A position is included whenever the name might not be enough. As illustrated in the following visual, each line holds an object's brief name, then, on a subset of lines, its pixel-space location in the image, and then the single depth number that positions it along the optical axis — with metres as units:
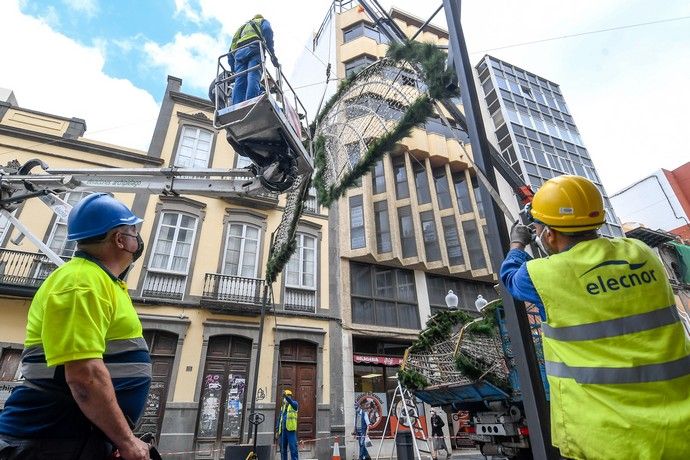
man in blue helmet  1.33
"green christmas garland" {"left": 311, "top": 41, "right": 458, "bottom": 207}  3.89
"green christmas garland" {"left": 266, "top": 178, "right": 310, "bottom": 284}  6.21
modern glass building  20.00
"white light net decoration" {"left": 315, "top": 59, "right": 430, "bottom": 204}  4.93
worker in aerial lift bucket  4.82
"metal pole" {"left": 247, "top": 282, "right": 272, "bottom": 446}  8.78
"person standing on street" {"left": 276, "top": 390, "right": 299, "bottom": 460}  9.05
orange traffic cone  9.90
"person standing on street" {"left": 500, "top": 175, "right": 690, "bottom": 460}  1.22
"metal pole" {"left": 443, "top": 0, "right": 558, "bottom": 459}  2.10
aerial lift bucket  4.47
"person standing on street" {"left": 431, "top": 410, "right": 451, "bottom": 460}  11.91
